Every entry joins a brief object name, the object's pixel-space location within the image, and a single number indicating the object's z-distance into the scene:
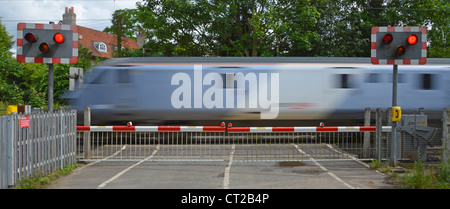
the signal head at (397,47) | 7.73
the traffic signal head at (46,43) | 7.38
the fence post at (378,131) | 8.13
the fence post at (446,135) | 6.58
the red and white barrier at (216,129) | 8.45
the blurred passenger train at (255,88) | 13.75
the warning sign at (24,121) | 6.20
